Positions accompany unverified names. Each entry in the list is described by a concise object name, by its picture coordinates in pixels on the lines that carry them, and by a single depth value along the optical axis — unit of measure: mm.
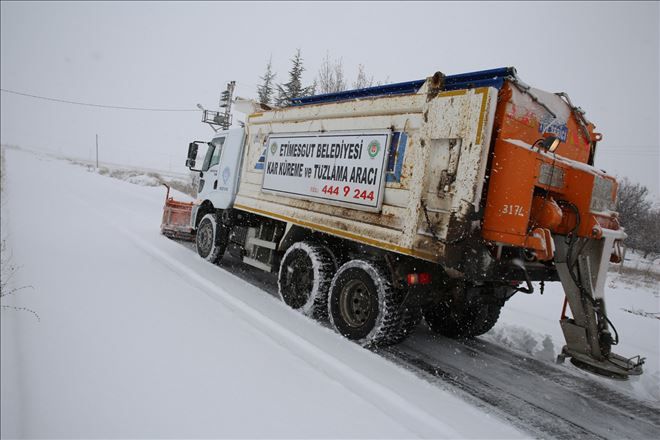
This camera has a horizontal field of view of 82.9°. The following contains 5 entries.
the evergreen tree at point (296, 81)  20167
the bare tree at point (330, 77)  18656
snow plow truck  3414
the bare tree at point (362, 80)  17828
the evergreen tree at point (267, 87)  24375
